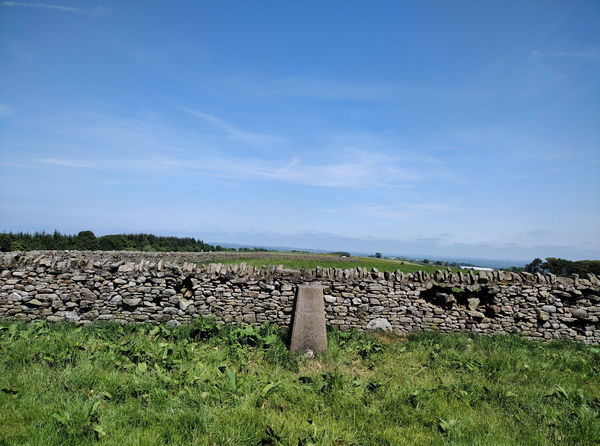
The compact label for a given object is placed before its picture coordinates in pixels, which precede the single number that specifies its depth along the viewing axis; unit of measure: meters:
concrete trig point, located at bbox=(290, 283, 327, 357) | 7.73
